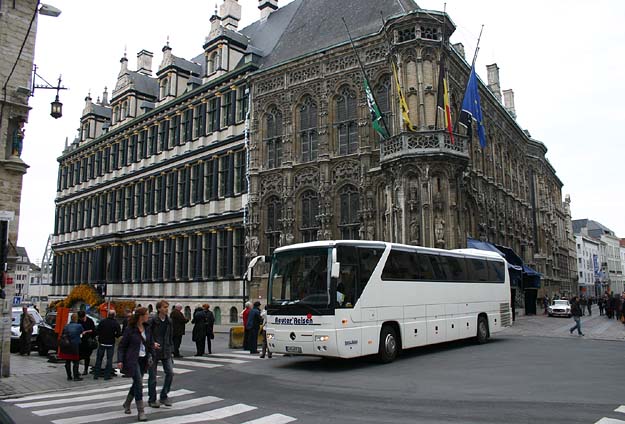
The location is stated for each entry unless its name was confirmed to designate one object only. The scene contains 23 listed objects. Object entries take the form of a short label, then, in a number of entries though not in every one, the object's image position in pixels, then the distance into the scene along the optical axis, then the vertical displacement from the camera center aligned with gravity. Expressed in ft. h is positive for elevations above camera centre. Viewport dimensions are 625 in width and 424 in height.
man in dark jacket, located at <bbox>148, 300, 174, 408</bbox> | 29.94 -3.42
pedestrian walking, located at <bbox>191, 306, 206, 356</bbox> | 56.59 -4.42
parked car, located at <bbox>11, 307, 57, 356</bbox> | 63.31 -5.90
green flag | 81.66 +26.20
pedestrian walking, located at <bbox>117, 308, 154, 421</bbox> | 27.76 -3.42
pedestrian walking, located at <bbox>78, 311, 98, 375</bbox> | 44.93 -4.33
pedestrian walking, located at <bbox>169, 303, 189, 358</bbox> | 54.29 -3.56
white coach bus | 43.04 -1.15
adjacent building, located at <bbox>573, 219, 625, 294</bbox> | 360.89 +24.06
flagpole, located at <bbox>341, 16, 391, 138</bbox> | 82.31 +26.03
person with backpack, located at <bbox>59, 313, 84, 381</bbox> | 42.45 -4.73
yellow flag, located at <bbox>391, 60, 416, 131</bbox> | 81.05 +27.30
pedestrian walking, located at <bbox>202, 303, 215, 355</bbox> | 58.54 -4.02
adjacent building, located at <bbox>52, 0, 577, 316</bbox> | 84.23 +26.68
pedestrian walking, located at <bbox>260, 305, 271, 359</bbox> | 54.60 -6.70
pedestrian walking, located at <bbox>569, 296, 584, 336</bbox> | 70.49 -3.68
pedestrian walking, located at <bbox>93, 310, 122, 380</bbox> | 42.50 -4.02
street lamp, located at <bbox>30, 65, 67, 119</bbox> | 52.60 +18.48
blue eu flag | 83.41 +28.69
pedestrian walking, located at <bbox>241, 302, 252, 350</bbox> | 61.31 -5.39
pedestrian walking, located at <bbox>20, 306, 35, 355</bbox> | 62.13 -5.19
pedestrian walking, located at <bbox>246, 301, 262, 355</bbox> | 59.31 -4.49
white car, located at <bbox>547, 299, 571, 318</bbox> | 118.21 -5.73
